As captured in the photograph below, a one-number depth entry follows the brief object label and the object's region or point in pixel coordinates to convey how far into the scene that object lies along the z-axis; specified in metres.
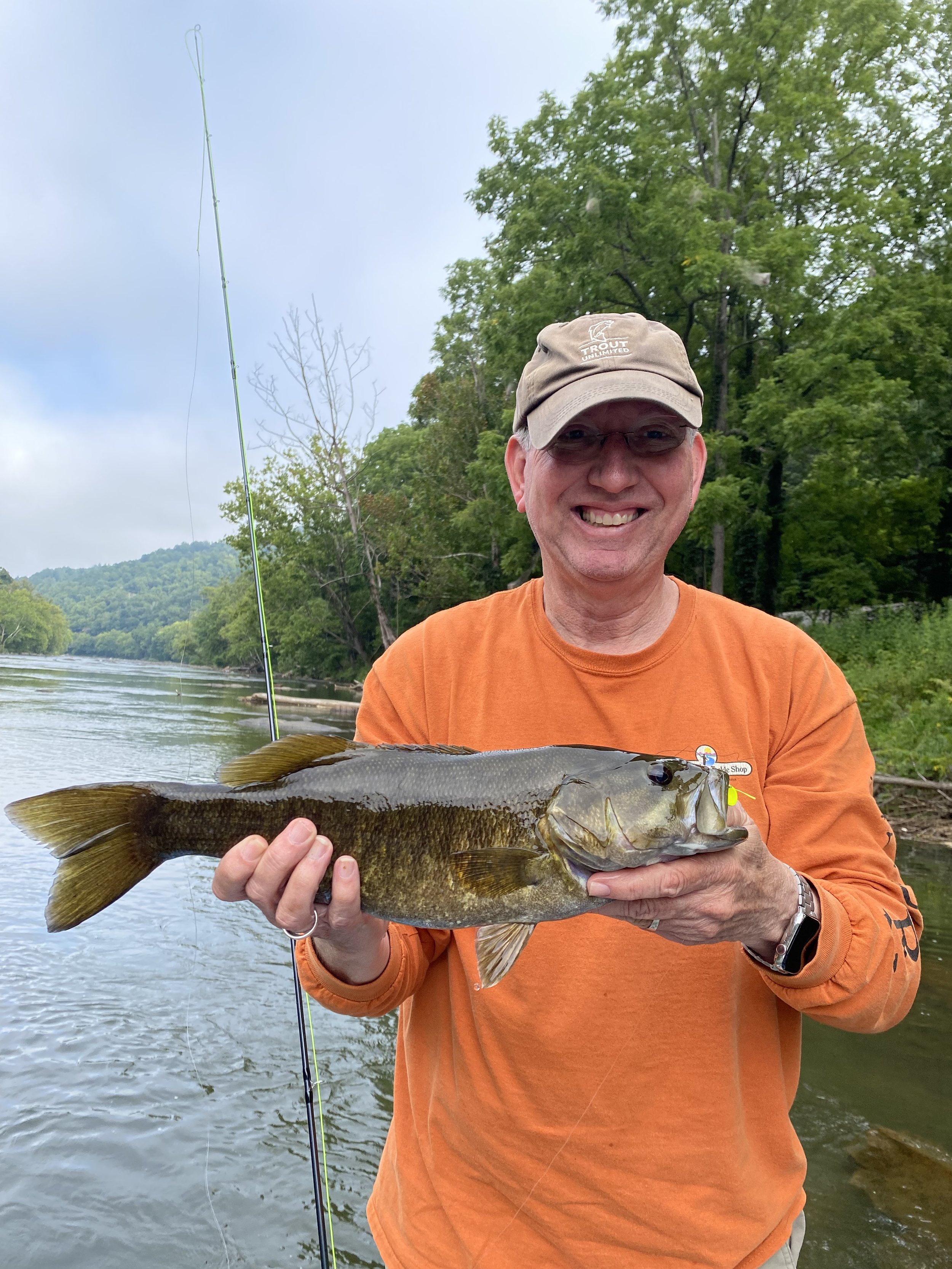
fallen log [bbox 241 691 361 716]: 28.05
